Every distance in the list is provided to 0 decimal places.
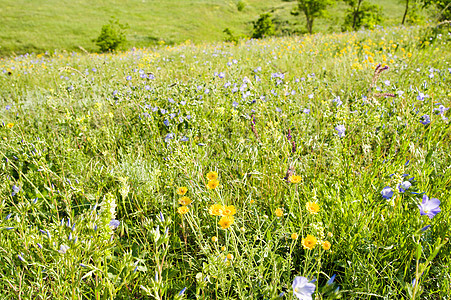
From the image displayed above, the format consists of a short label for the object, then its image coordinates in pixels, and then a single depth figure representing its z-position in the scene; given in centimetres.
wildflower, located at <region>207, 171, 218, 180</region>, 137
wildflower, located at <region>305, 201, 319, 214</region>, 108
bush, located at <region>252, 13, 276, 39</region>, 2776
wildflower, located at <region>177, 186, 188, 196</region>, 130
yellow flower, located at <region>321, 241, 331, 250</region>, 104
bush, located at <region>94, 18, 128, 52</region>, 1863
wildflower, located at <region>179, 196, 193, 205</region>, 121
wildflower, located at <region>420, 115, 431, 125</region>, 196
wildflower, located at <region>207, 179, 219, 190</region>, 126
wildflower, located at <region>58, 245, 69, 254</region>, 90
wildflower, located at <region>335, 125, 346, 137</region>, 178
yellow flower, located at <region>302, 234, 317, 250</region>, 101
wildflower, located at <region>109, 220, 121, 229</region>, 124
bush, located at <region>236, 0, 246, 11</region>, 3889
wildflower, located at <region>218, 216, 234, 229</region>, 106
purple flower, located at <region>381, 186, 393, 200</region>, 117
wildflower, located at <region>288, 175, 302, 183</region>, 123
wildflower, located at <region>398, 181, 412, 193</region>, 117
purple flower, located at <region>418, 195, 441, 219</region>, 107
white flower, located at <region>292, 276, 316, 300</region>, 92
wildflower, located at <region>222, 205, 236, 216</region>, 114
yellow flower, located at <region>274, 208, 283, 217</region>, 118
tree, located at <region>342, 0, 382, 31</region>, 2747
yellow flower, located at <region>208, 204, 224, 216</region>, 111
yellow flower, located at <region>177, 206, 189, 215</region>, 120
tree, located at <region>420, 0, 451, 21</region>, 1377
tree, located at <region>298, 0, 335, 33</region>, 2797
